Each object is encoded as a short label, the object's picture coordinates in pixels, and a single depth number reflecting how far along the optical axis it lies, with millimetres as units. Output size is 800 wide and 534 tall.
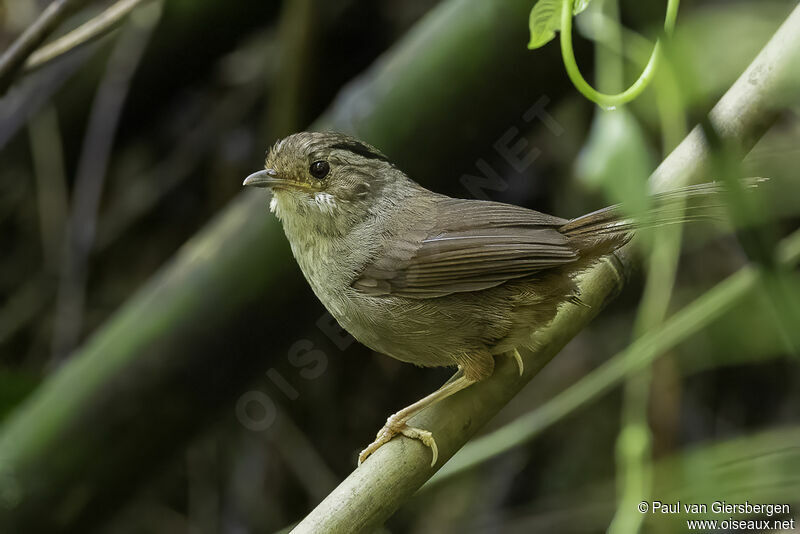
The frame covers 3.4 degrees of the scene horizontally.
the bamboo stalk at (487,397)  3095
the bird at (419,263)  3134
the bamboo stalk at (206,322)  3154
